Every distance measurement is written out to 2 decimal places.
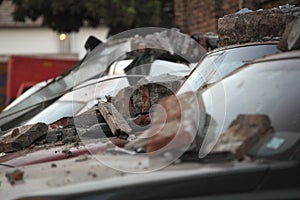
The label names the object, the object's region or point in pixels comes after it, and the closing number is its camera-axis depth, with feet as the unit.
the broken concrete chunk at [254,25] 21.04
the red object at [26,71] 73.67
